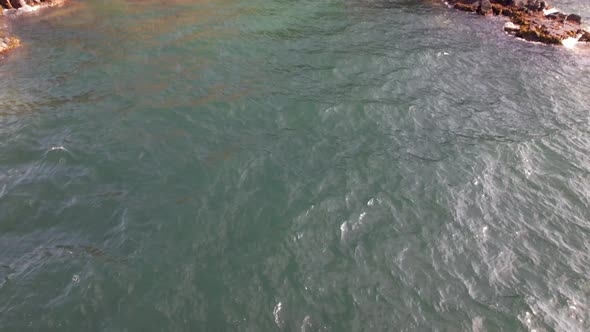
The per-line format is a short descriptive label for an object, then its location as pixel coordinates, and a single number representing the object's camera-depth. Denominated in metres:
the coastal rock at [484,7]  30.62
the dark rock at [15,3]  32.66
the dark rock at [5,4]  32.67
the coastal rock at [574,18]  28.70
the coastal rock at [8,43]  25.14
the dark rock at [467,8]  31.14
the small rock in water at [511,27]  27.85
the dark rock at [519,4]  31.31
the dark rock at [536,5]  31.12
